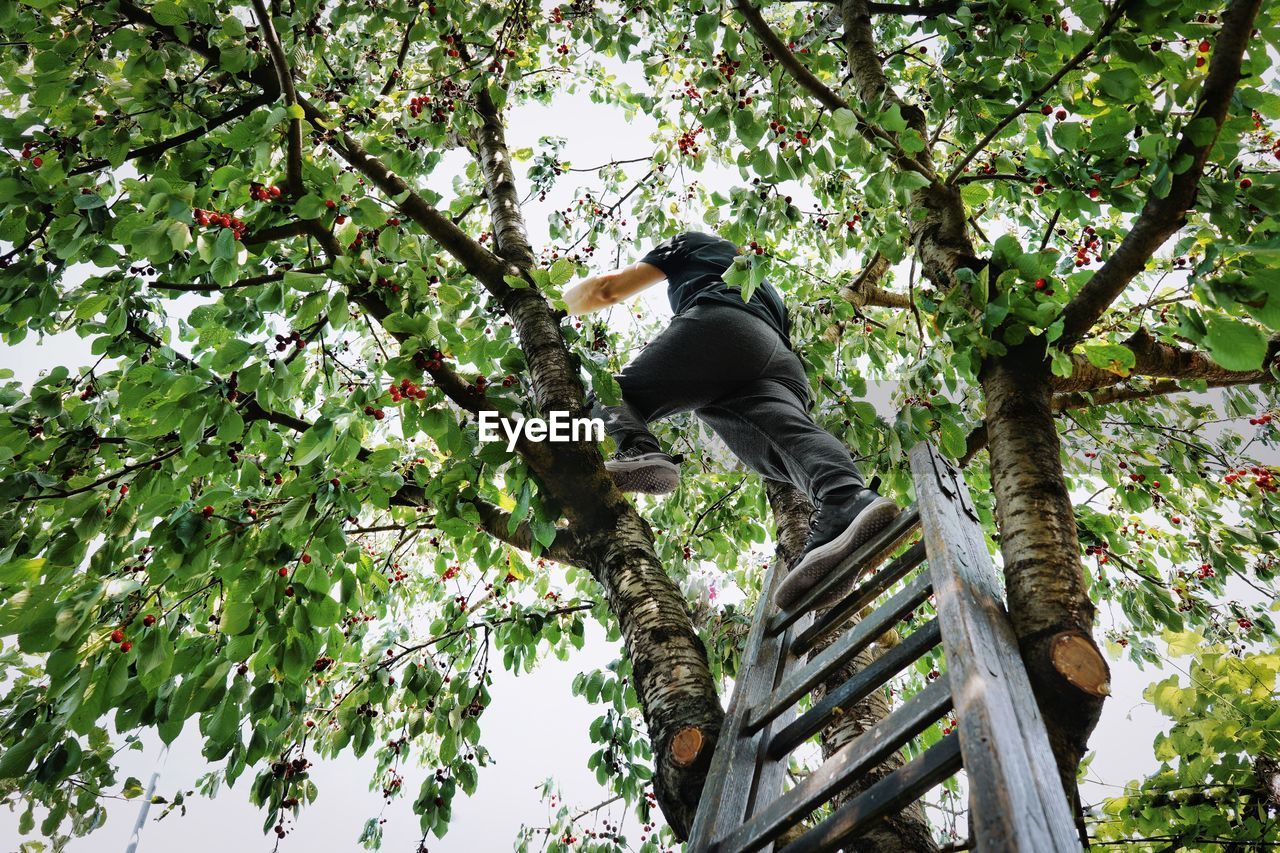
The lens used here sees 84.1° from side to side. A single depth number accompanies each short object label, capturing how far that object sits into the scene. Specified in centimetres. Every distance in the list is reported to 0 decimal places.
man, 197
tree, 148
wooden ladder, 91
